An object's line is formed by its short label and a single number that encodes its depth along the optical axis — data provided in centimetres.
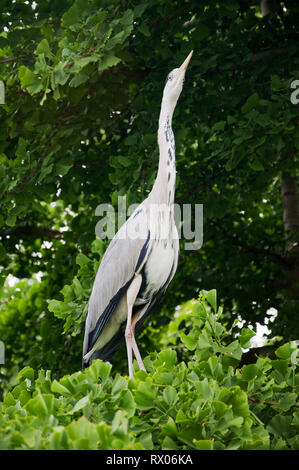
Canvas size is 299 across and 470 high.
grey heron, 617
